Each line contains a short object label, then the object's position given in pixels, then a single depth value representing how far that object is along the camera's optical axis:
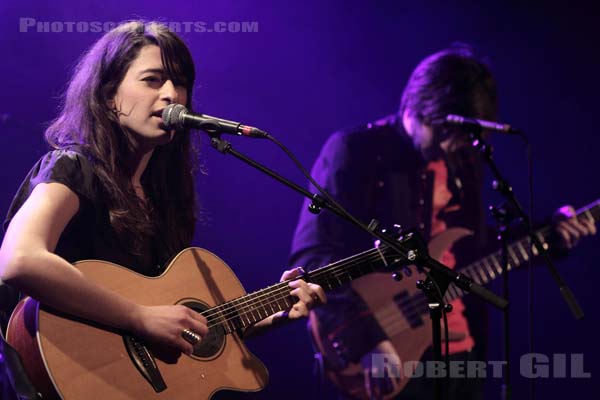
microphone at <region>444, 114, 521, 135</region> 6.86
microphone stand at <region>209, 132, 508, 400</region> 4.96
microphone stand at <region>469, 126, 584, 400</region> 6.63
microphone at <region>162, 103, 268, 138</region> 4.85
